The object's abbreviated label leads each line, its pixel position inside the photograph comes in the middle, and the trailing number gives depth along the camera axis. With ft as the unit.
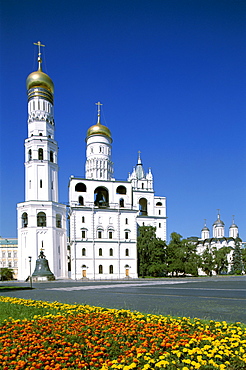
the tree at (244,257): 264.11
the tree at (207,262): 190.48
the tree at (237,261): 249.92
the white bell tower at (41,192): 164.96
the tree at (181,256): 173.27
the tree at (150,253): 174.74
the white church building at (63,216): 166.50
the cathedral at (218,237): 321.73
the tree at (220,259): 212.62
